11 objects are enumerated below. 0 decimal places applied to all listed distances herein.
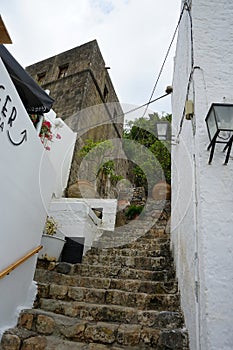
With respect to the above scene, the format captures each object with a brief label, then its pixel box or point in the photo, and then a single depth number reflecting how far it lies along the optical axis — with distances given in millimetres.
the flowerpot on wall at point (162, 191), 6289
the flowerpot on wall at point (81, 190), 5922
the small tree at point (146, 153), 7602
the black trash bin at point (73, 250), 3832
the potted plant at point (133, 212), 6008
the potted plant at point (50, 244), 3535
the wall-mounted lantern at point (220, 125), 1753
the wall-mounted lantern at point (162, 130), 3653
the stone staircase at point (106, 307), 2148
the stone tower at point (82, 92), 7316
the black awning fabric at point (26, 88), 2760
